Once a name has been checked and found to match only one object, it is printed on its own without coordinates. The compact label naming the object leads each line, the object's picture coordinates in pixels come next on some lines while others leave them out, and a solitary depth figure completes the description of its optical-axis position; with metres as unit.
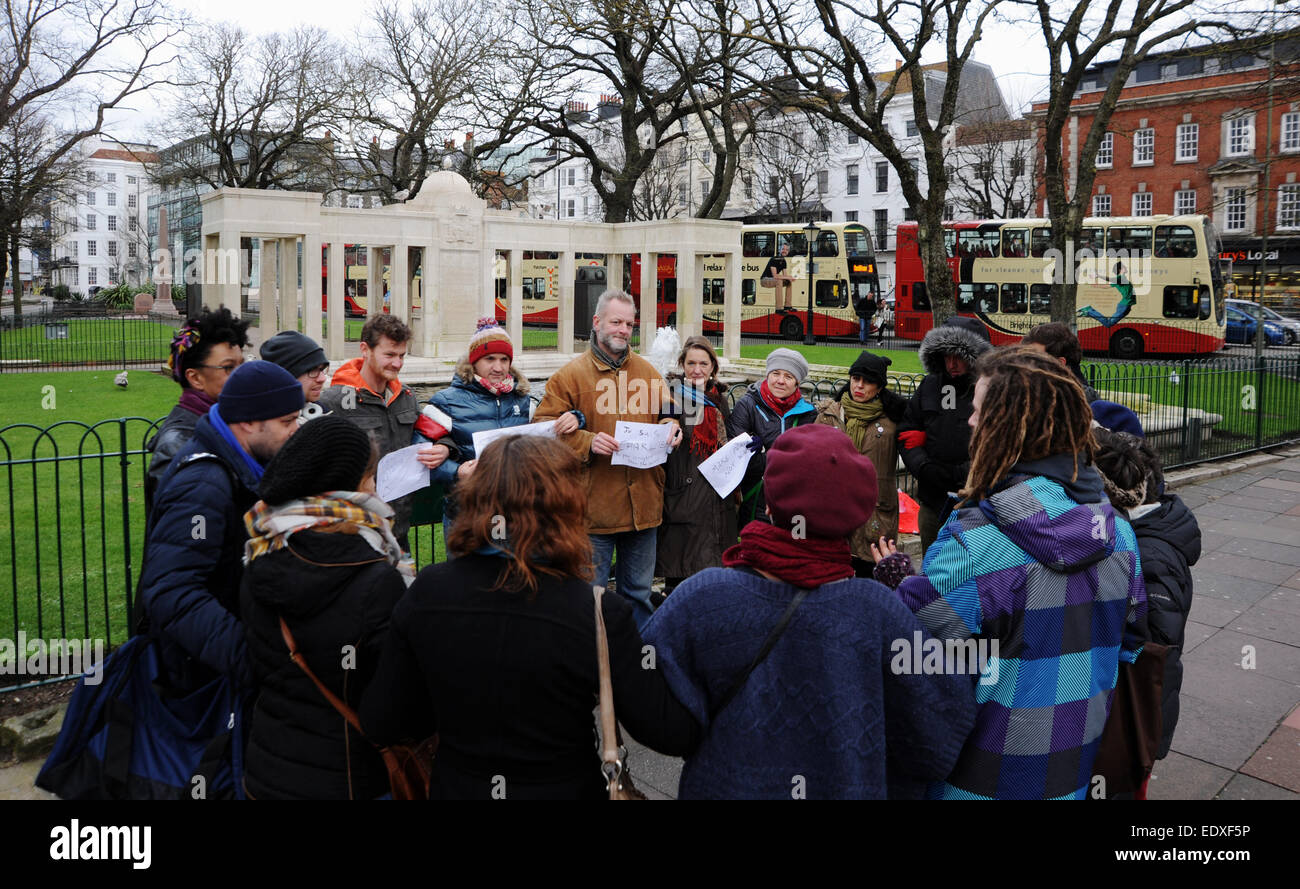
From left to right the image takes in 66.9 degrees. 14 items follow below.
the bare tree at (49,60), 27.53
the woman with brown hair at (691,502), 5.25
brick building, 42.12
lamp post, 31.03
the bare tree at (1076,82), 14.41
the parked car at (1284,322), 33.56
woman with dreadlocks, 2.50
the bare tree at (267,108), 34.66
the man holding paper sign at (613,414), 4.93
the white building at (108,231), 105.56
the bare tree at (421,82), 29.78
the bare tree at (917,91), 15.22
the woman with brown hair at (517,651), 2.22
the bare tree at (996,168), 46.69
